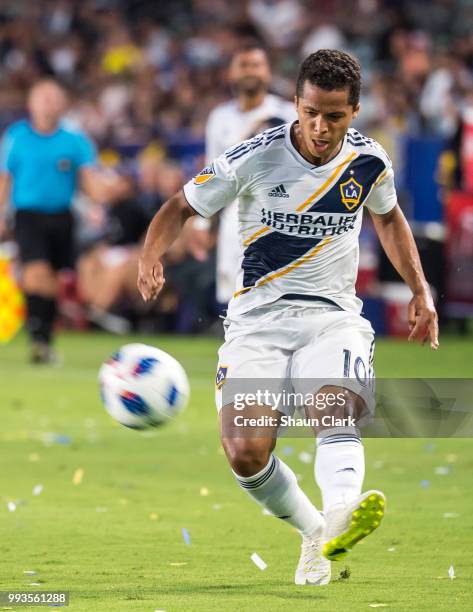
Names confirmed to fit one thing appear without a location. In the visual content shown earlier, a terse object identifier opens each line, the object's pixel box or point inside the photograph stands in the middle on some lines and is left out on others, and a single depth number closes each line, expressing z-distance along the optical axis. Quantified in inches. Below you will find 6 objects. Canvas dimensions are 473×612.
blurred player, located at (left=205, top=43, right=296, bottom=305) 792.3
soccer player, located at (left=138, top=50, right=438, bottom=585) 428.1
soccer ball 466.3
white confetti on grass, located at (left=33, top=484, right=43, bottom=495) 601.9
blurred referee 1118.4
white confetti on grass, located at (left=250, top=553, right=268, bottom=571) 454.5
